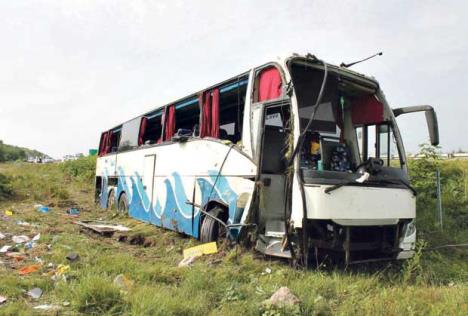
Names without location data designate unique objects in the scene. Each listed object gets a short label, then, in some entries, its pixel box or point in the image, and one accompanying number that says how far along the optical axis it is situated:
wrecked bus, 5.27
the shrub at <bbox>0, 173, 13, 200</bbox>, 15.69
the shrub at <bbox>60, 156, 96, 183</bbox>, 27.06
